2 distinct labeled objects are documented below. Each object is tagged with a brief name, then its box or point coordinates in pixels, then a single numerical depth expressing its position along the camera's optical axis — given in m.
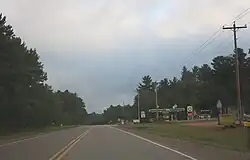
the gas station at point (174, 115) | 74.02
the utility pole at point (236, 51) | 23.26
